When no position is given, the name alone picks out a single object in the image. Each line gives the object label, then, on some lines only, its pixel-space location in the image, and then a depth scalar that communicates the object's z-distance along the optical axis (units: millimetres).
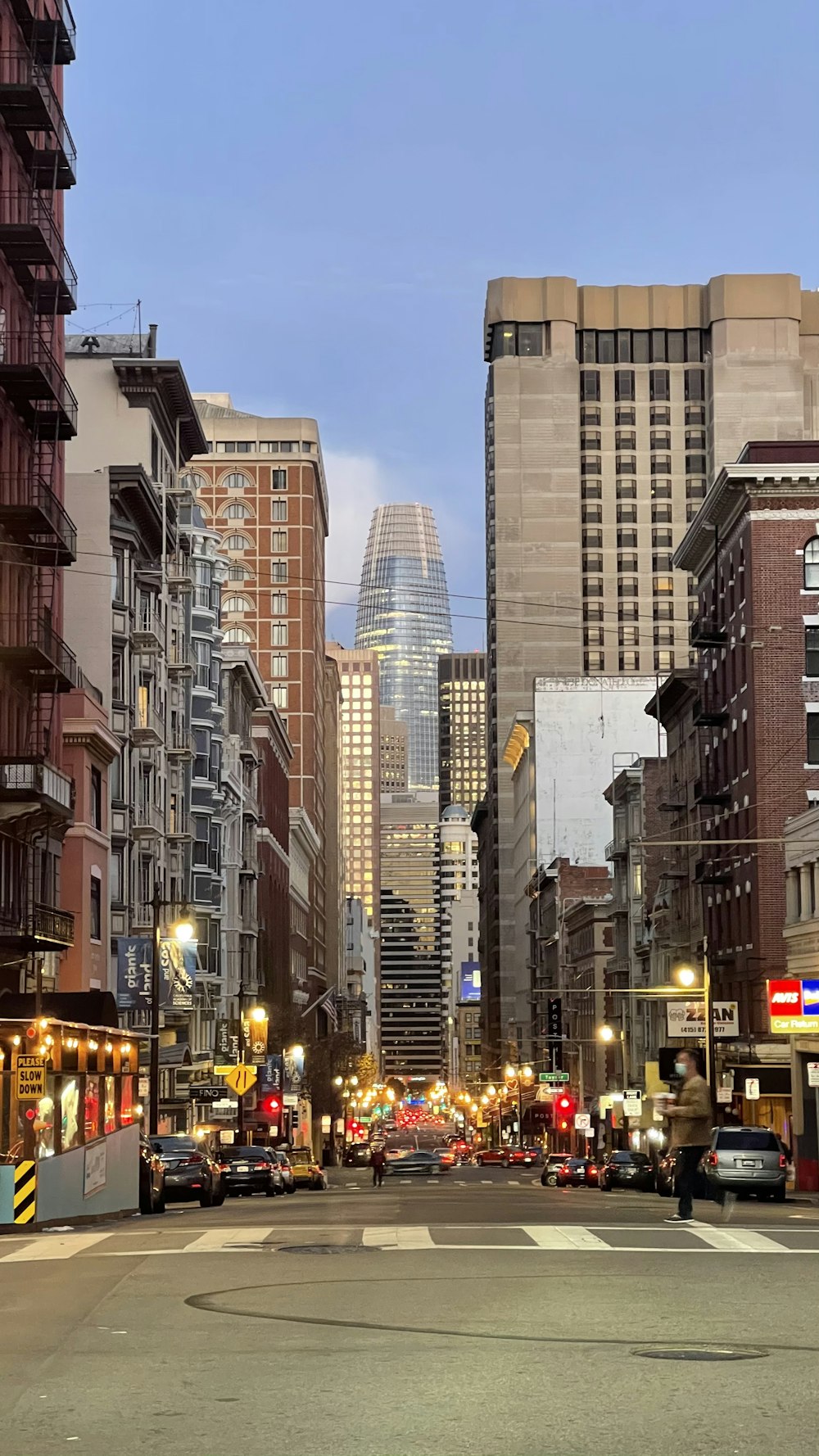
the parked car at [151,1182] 36938
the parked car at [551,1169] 69500
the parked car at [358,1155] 121562
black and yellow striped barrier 27906
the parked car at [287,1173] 56281
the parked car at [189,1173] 41594
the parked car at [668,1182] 41719
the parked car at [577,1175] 68875
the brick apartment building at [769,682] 69438
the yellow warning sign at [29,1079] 28703
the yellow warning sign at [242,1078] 77562
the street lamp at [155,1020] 58438
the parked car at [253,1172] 52866
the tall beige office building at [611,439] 163875
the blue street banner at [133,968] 64438
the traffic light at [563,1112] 118944
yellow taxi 64688
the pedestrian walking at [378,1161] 63000
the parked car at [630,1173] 61656
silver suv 40750
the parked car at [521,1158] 115125
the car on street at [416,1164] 80875
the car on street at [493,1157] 116812
